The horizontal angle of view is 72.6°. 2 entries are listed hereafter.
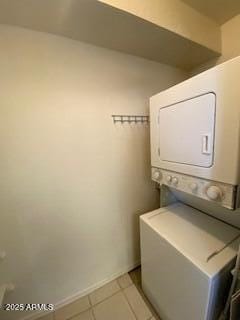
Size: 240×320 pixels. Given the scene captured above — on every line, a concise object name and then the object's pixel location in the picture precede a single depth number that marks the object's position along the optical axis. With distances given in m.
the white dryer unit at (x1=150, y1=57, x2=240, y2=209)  0.81
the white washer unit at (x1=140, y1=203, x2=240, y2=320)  0.91
